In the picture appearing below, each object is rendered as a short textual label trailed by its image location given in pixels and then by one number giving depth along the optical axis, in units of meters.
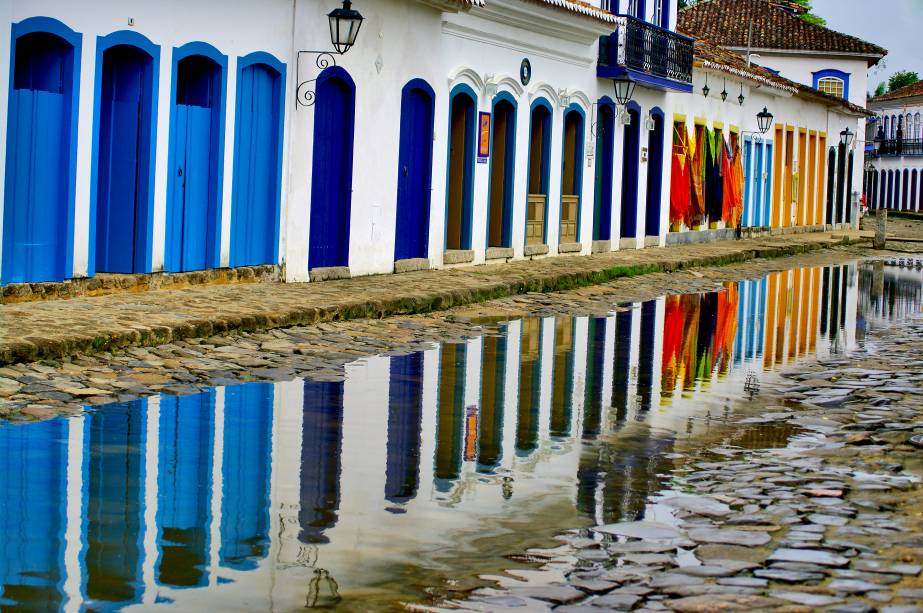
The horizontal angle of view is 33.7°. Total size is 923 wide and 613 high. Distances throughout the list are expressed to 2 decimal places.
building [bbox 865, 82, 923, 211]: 86.12
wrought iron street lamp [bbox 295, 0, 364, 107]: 16.33
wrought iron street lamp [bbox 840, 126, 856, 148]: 49.05
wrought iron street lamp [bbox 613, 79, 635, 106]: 27.35
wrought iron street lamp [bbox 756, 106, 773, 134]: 36.91
